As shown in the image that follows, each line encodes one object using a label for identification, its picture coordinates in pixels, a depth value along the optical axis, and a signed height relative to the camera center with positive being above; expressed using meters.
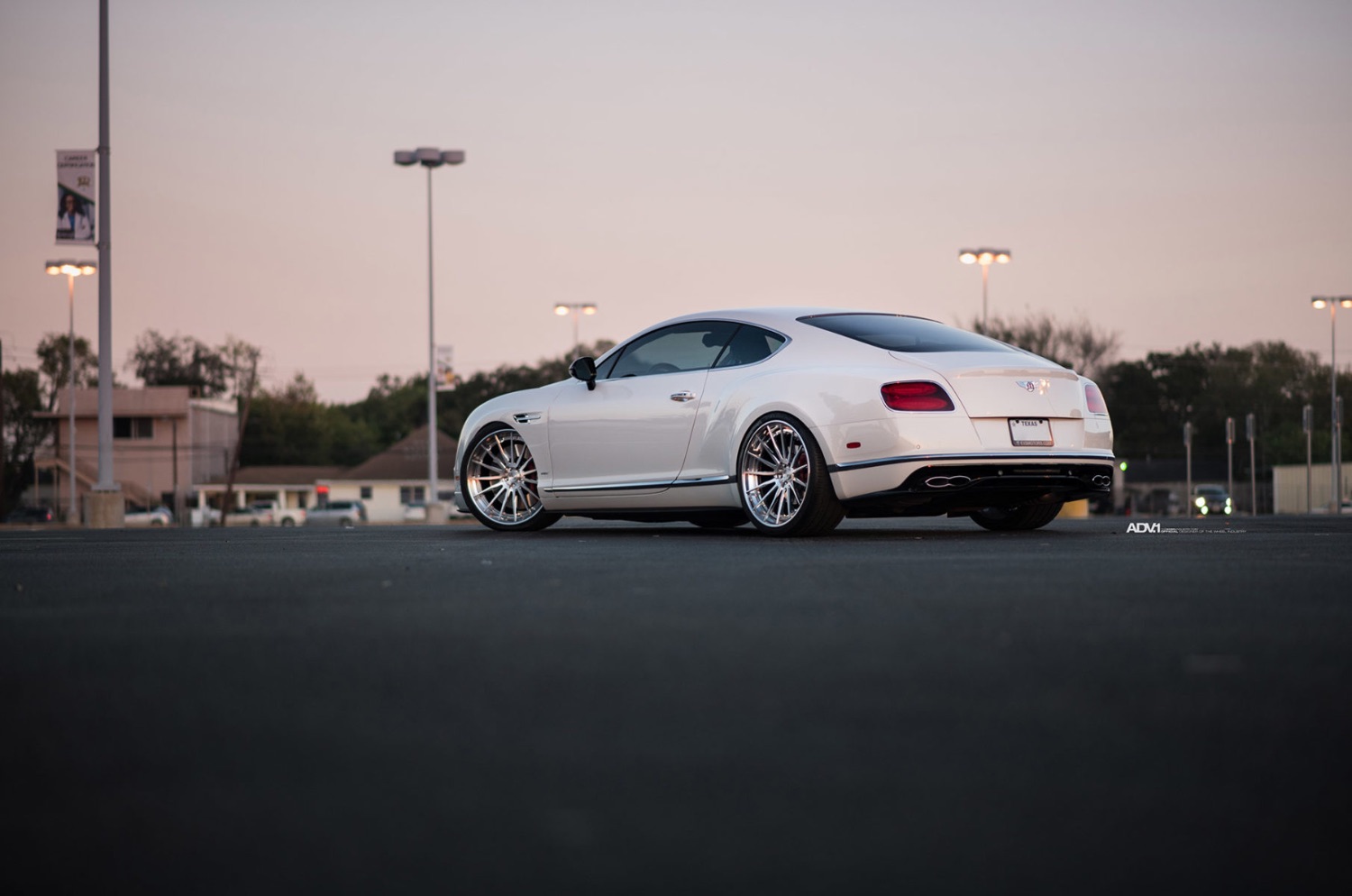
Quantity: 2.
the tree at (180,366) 122.94 +8.55
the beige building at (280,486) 94.38 -0.82
